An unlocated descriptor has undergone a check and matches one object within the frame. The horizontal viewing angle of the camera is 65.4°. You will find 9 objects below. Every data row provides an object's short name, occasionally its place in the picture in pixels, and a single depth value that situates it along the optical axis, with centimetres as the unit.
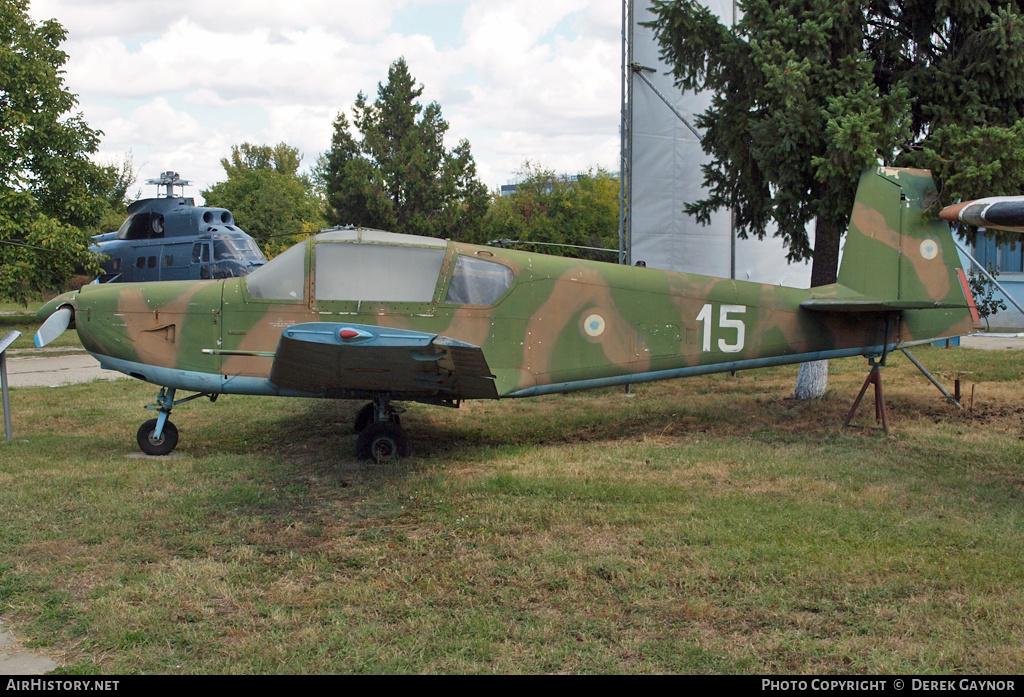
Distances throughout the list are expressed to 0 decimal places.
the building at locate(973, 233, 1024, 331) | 2511
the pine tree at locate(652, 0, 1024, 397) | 838
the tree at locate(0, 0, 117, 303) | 2144
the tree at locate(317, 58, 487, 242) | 2847
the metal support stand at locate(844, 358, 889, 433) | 864
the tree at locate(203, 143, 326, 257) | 4206
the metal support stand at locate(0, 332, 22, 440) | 815
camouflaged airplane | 743
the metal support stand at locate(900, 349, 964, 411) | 947
